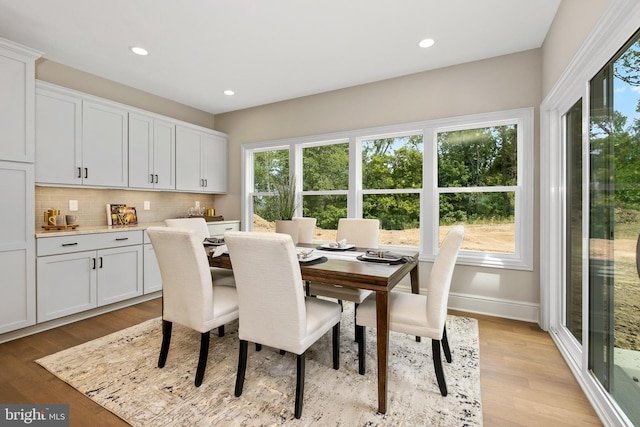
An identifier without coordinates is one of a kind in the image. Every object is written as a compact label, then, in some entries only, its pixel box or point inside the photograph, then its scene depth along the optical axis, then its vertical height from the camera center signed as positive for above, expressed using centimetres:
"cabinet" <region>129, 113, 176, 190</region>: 372 +80
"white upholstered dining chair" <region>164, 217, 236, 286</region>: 260 -20
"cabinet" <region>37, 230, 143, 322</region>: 280 -59
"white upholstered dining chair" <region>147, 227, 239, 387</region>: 185 -47
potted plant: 243 -6
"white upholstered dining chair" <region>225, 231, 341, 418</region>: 158 -48
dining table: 168 -38
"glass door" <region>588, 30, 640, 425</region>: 148 -8
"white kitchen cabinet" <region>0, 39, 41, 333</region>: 255 +24
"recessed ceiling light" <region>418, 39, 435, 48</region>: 283 +163
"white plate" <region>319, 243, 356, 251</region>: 261 -30
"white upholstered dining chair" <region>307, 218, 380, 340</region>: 269 -22
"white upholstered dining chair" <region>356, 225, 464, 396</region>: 175 -62
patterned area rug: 166 -111
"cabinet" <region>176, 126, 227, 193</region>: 433 +82
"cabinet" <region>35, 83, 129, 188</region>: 292 +78
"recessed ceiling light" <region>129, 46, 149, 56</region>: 296 +163
